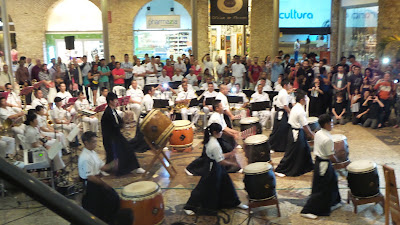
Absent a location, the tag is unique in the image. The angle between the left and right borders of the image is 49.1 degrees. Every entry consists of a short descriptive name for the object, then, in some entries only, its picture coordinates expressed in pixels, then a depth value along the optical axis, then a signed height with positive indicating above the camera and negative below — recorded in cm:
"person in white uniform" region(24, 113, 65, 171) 864 -164
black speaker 1731 +31
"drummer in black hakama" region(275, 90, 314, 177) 893 -208
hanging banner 1820 +146
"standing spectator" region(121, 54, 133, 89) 1711 -87
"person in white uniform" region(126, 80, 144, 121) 1416 -162
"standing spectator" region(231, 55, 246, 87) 1703 -84
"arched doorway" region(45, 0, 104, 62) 2269 +107
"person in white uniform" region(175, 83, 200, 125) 1344 -162
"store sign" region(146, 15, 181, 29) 2256 +137
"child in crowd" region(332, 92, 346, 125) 1399 -203
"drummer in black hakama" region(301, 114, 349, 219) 694 -208
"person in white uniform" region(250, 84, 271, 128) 1320 -159
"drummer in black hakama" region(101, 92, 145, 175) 900 -196
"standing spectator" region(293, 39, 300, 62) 2209 -7
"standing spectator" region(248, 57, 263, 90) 1700 -99
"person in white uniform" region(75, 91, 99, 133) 1255 -170
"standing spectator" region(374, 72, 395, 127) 1336 -141
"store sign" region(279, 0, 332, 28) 2206 +168
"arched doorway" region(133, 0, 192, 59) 2252 +93
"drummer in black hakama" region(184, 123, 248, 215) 696 -228
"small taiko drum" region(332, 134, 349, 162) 861 -198
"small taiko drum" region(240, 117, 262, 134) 1069 -184
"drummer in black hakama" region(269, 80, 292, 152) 1030 -181
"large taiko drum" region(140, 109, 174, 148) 859 -155
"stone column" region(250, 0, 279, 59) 2238 +102
